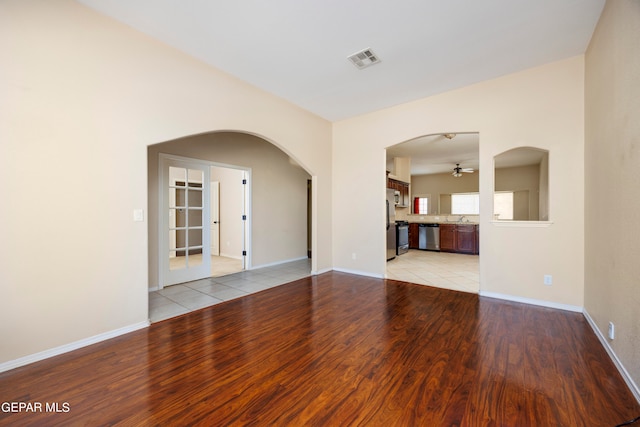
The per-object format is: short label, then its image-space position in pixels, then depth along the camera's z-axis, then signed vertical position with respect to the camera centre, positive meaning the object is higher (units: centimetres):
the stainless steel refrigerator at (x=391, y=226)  606 -34
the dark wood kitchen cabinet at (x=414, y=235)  837 -76
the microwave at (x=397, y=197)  733 +48
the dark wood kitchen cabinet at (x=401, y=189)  708 +74
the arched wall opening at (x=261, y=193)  386 +44
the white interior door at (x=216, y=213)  634 +0
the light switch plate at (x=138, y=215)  258 -2
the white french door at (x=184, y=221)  400 -14
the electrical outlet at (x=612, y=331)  201 -98
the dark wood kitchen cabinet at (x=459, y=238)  746 -79
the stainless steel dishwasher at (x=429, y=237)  802 -79
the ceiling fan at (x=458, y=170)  809 +141
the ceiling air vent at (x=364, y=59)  292 +188
